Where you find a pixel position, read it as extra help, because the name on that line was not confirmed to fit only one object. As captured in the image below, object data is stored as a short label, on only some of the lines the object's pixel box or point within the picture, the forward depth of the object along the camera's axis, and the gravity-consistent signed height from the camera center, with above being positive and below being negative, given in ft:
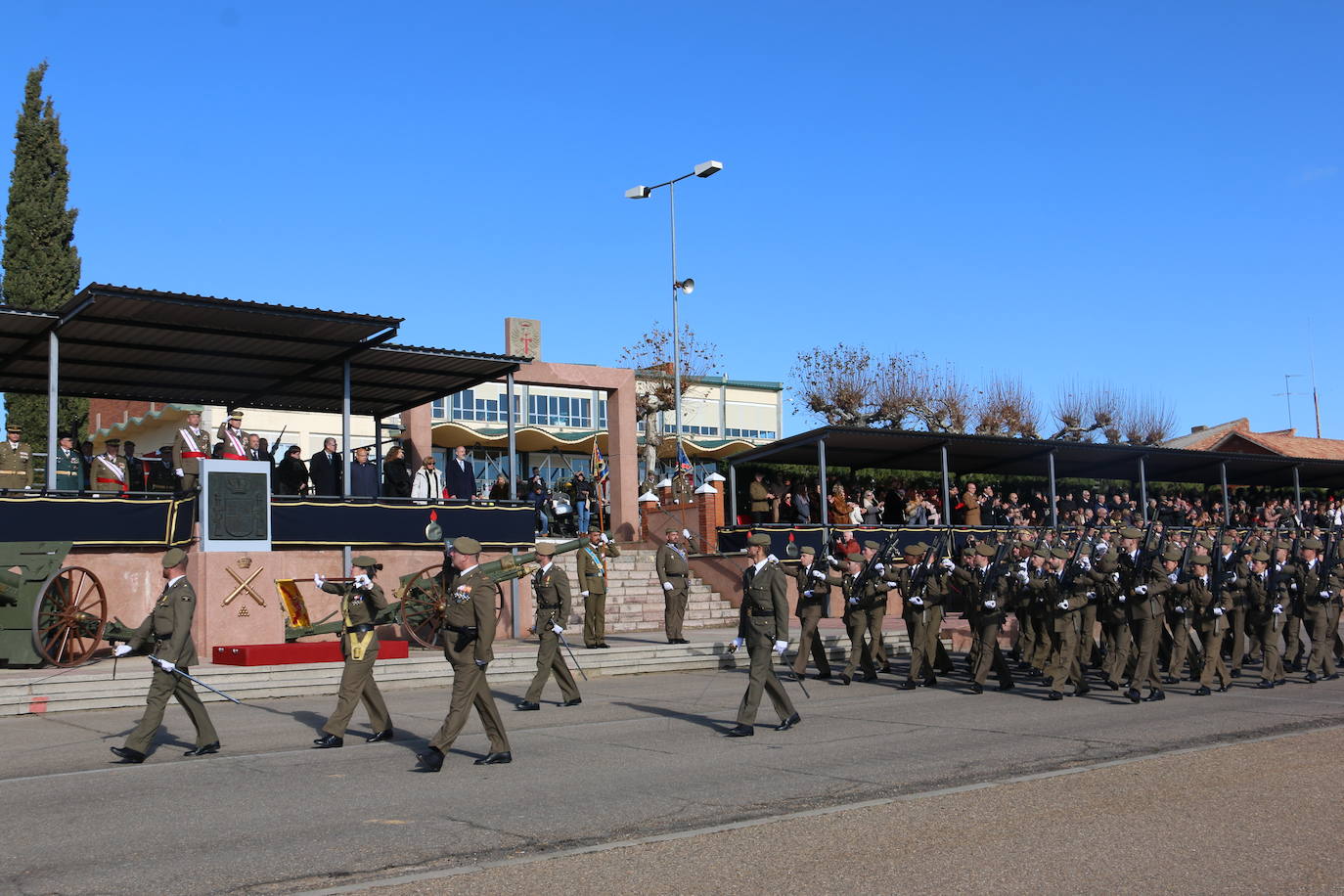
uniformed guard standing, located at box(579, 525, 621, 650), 64.28 -2.73
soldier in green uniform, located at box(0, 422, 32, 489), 59.77 +4.77
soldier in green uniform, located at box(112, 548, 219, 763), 34.04 -2.76
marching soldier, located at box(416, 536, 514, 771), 32.37 -2.67
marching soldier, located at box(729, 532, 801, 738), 38.86 -3.10
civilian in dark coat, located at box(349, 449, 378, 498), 71.87 +4.06
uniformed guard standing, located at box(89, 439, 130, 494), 62.49 +4.24
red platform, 52.85 -4.49
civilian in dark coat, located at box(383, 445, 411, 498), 72.23 +4.33
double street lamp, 94.22 +27.47
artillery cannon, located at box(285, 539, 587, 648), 58.54 -3.07
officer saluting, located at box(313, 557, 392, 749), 35.99 -2.89
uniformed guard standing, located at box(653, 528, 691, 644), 66.74 -2.47
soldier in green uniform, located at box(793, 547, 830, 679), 54.34 -3.23
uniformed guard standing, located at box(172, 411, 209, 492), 58.65 +5.30
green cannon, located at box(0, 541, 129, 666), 50.72 -2.18
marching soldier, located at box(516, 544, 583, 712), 45.91 -3.03
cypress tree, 116.03 +31.34
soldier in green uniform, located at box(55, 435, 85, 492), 62.02 +5.11
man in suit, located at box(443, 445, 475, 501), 76.38 +4.22
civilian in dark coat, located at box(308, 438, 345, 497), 70.03 +4.46
